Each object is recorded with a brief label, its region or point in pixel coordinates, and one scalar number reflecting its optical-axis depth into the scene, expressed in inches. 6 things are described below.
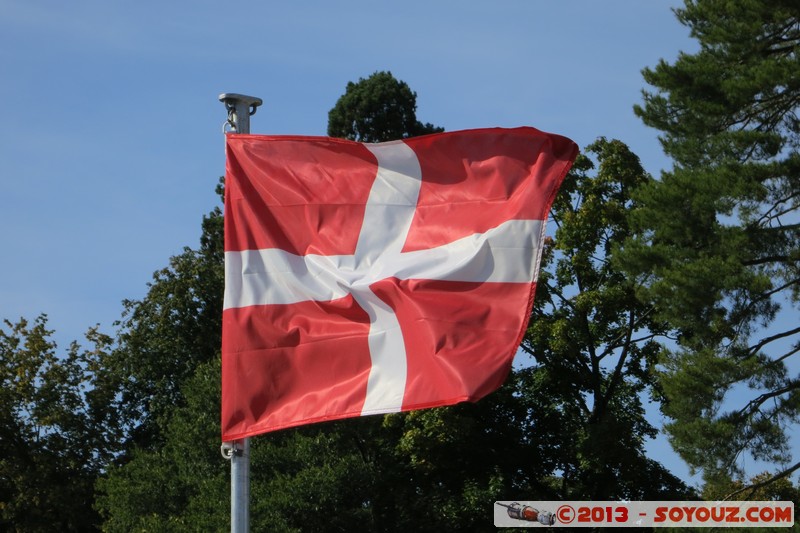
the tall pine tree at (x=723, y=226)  948.0
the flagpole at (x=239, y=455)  366.6
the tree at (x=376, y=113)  1801.2
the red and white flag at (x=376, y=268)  391.2
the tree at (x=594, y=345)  1337.4
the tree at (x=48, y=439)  1503.4
